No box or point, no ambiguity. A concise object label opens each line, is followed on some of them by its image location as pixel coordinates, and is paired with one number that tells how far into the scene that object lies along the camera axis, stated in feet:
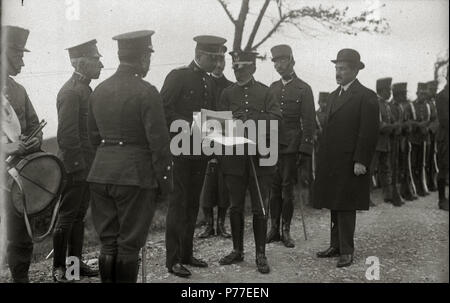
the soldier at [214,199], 24.75
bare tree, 25.04
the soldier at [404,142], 35.06
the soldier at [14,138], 14.57
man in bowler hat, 19.03
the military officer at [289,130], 22.63
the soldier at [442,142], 28.04
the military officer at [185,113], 17.78
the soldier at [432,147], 37.29
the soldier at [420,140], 35.96
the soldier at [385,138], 33.40
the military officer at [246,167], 18.66
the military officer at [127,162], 13.51
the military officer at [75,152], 17.19
